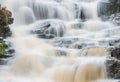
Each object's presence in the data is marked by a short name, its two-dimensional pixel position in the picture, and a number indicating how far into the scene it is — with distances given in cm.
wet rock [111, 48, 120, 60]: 1407
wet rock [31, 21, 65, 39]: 1884
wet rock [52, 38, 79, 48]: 1700
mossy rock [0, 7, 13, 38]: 1528
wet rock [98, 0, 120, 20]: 2244
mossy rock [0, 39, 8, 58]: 1477
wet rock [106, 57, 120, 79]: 1318
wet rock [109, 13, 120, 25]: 2051
